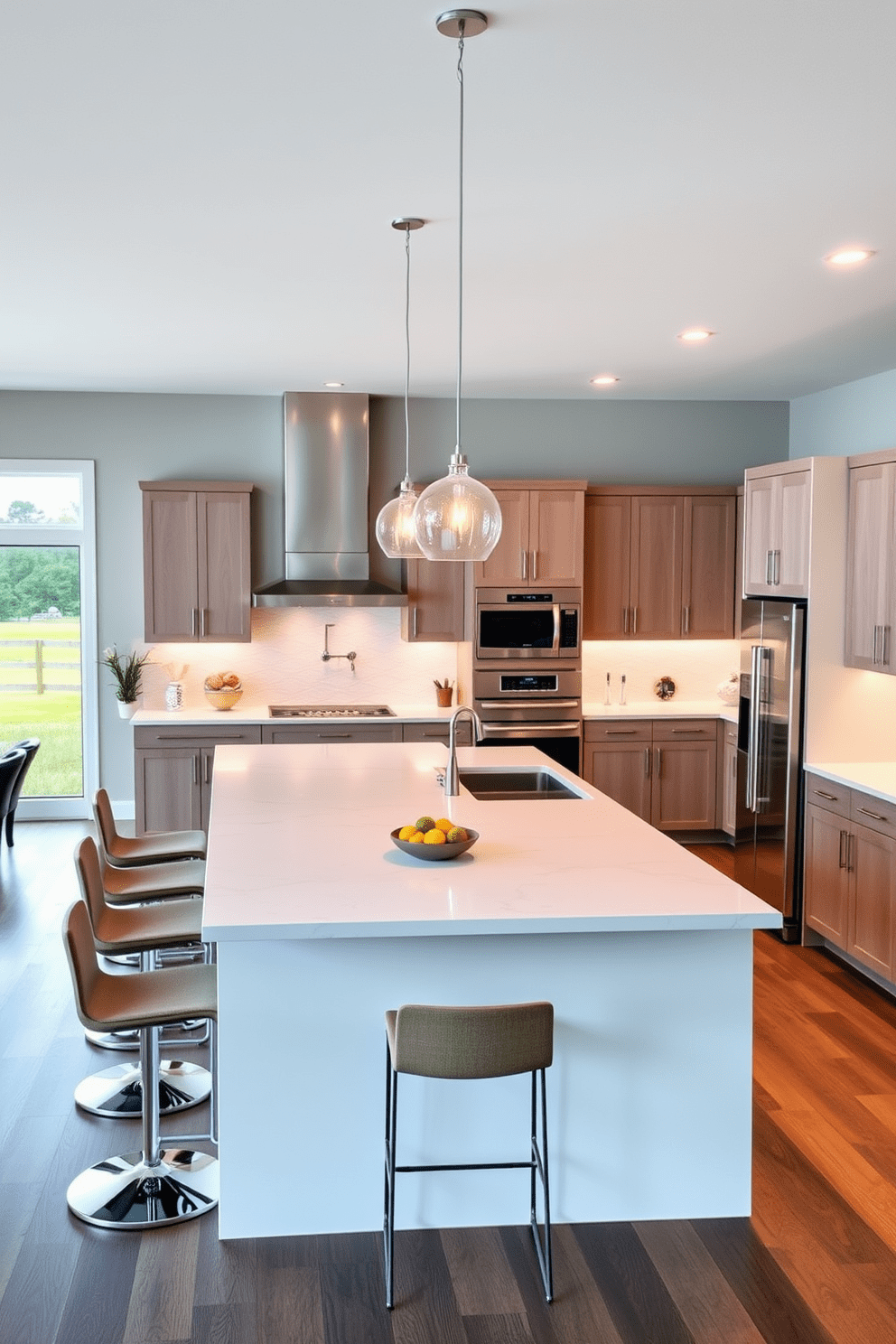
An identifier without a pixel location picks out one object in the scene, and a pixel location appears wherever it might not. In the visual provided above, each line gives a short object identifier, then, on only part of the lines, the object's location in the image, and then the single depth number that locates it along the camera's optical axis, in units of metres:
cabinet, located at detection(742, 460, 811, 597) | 5.66
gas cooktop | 7.36
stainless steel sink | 5.10
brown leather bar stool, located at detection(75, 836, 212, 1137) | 3.63
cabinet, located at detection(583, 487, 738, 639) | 7.63
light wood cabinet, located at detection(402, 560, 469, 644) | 7.60
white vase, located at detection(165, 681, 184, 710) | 7.57
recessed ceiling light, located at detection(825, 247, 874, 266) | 4.21
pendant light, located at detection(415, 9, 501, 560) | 3.19
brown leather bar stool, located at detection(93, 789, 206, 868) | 4.44
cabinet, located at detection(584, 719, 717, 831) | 7.42
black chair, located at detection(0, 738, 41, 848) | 7.16
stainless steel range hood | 7.55
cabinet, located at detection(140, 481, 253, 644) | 7.39
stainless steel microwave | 7.34
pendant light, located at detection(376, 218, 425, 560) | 4.14
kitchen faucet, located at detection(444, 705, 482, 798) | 4.49
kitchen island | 3.11
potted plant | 7.51
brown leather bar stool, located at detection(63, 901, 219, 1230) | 3.08
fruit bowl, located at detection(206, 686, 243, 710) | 7.53
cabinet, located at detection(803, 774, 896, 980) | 4.95
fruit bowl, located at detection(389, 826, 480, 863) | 3.39
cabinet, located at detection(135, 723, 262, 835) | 7.16
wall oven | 7.30
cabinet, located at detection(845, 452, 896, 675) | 5.18
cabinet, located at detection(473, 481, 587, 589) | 7.33
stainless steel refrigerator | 5.68
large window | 7.76
